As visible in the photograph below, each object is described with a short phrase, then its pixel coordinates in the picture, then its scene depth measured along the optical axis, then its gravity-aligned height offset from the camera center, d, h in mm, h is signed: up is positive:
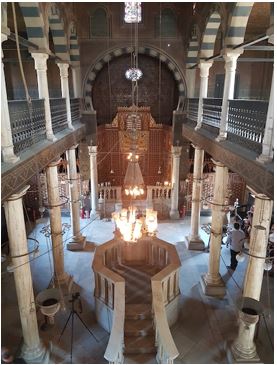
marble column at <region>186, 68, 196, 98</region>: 11667 +784
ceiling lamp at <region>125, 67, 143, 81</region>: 12738 +1150
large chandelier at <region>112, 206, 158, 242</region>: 5703 -2242
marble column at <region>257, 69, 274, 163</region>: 4402 -508
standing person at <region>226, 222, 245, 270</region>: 7973 -3487
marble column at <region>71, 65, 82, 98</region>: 11328 +818
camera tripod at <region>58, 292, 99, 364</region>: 6256 -4616
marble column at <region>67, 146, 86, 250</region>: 9242 -3179
